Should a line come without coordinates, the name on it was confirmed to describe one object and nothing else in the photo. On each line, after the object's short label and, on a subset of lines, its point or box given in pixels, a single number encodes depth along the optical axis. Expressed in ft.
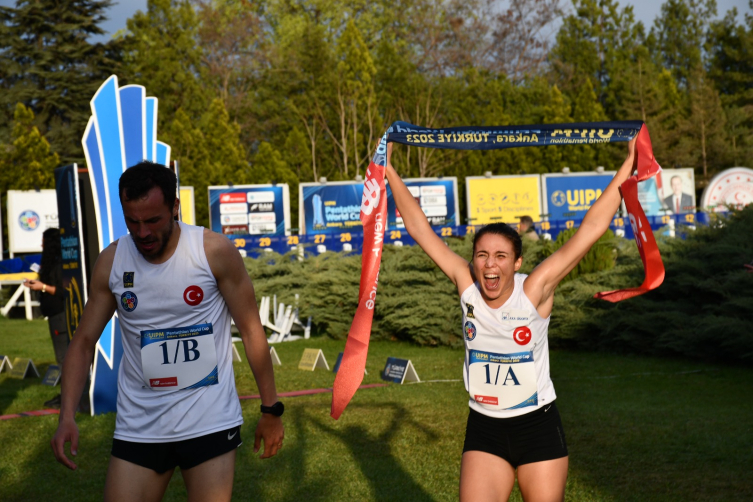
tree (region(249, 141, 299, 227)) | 111.04
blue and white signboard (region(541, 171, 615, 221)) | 101.35
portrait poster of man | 107.45
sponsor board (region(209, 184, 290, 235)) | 93.61
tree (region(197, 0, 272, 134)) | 137.90
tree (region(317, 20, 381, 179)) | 117.29
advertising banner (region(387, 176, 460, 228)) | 98.73
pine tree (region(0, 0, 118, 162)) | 131.44
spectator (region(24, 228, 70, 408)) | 33.22
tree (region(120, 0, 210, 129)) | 132.87
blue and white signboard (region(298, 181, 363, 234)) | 95.55
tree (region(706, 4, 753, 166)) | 139.33
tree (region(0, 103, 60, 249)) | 106.01
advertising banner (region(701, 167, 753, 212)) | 84.43
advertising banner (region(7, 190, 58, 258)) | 92.79
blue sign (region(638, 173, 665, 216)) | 105.50
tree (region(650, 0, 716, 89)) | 162.09
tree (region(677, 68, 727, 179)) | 133.39
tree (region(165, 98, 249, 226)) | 108.68
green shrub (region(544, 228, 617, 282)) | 45.80
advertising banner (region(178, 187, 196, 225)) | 85.87
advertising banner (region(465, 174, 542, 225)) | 100.58
